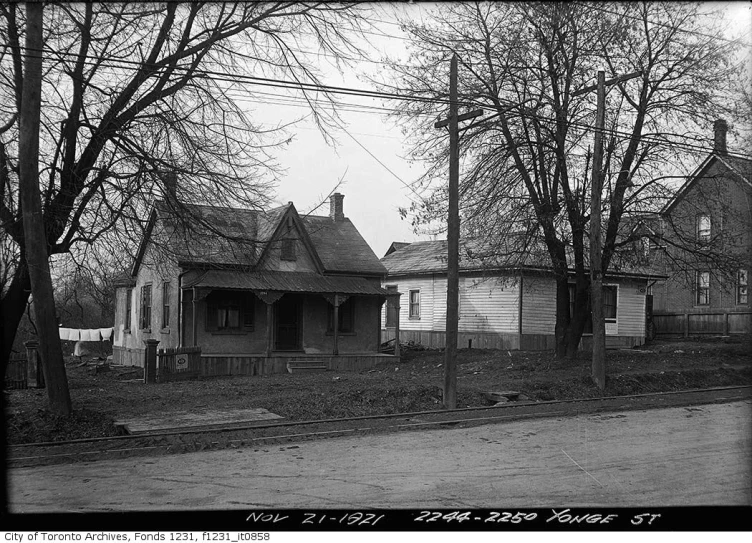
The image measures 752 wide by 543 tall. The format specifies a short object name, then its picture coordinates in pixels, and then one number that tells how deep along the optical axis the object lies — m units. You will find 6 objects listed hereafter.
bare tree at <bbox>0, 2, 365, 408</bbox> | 12.59
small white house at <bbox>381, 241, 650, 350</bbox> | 31.12
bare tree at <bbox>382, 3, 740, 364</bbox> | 20.31
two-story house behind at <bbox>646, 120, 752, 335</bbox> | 20.81
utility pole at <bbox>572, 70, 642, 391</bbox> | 18.58
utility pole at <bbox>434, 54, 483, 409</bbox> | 15.84
